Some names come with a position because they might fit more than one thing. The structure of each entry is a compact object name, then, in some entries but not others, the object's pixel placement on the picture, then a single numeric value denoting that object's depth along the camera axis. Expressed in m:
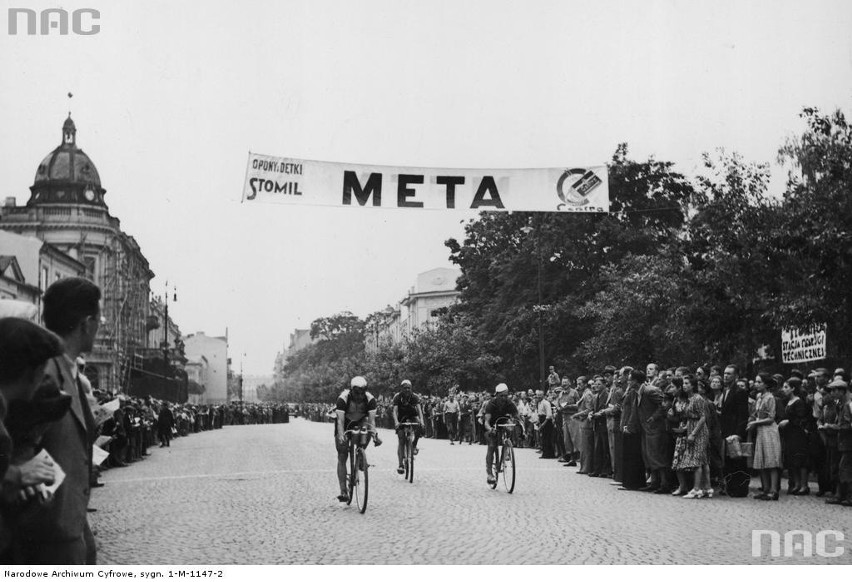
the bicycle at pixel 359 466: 12.86
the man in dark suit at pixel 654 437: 16.17
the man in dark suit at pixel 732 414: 15.41
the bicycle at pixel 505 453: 15.60
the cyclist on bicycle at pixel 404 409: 17.77
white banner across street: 12.62
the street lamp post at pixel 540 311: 38.09
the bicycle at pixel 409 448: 17.23
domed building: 13.74
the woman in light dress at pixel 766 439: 14.72
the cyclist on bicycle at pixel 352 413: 13.55
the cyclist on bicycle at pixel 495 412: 16.05
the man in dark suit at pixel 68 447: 4.07
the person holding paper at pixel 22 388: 3.77
